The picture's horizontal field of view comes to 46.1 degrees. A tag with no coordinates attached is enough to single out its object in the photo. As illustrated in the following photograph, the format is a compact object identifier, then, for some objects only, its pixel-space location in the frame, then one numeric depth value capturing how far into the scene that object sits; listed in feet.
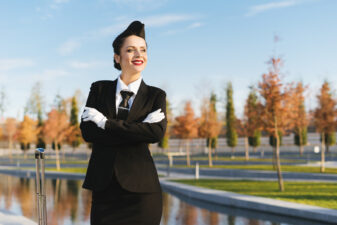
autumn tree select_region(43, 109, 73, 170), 105.29
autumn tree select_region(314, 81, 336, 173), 76.33
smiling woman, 10.20
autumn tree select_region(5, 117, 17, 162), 174.55
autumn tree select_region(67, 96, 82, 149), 149.79
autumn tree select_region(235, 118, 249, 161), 104.83
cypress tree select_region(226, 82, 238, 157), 140.15
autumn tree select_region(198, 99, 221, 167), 101.91
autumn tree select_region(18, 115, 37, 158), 159.12
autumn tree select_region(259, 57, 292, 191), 49.67
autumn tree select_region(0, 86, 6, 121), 200.75
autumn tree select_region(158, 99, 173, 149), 143.48
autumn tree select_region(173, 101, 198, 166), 100.74
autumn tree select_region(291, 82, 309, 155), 123.81
